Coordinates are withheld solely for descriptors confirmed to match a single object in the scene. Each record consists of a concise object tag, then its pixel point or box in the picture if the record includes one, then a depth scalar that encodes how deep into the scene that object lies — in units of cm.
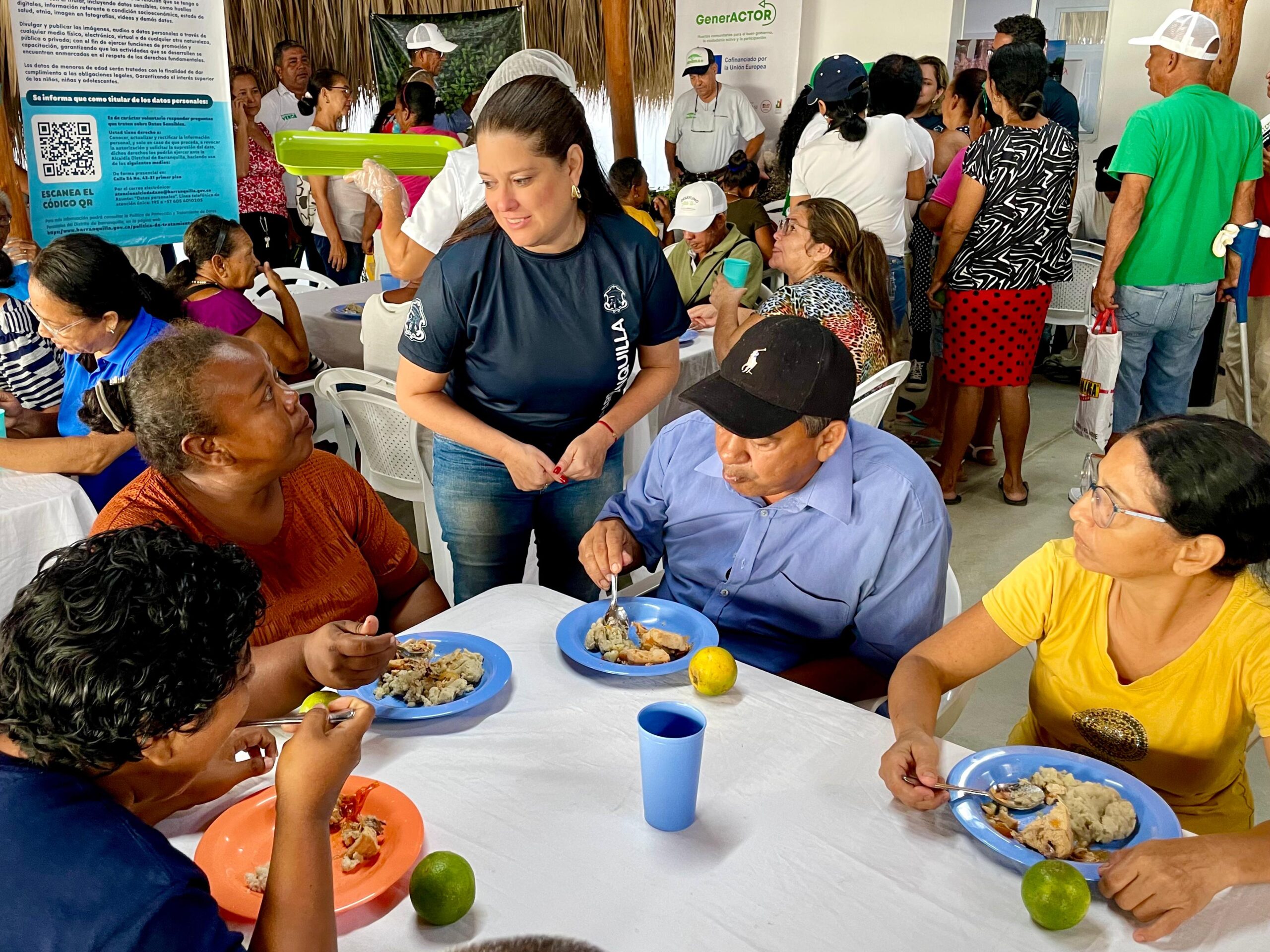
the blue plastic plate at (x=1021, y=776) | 112
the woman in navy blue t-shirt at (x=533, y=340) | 196
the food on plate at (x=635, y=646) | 153
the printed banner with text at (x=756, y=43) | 728
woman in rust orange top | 154
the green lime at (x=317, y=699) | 132
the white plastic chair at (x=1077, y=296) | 543
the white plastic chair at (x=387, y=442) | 310
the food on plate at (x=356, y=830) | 110
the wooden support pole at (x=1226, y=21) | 492
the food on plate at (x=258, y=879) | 106
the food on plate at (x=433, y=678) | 142
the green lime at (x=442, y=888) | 101
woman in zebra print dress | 391
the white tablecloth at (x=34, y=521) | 228
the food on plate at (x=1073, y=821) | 112
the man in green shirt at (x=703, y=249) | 421
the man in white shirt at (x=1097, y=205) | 555
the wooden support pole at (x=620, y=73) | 608
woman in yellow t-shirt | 128
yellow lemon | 144
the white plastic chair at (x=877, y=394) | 317
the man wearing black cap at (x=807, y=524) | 162
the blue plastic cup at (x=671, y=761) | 111
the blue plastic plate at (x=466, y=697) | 138
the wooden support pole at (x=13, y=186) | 359
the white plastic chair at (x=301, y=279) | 538
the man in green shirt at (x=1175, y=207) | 381
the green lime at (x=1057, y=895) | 100
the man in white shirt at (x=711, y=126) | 696
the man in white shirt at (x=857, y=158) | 442
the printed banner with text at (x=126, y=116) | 353
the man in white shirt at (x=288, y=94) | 630
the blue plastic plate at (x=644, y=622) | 149
